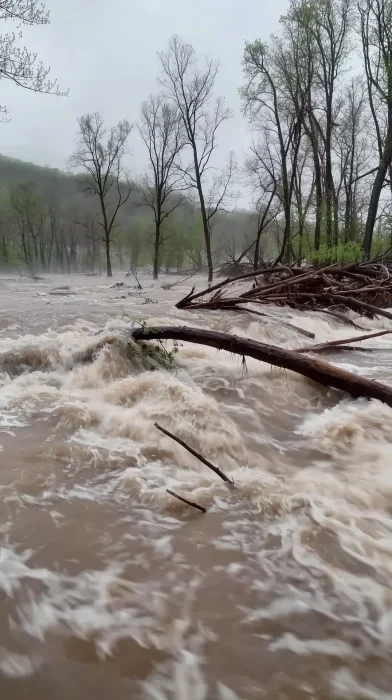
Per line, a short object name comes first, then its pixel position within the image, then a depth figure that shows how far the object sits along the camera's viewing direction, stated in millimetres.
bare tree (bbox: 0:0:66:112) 11016
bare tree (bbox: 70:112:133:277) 31172
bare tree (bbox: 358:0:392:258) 16812
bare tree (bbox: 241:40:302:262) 20953
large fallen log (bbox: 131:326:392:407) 4129
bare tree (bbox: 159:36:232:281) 25812
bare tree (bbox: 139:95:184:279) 29206
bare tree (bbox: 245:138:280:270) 24547
